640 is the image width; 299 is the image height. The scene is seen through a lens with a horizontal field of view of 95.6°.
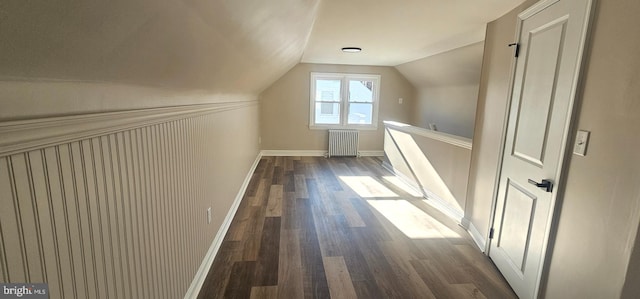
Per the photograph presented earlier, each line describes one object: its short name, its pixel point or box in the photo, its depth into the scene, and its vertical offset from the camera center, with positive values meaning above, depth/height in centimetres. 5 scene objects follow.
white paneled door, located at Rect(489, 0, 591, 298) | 165 -16
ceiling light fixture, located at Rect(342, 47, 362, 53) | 412 +76
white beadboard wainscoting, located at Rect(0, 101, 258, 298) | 66 -35
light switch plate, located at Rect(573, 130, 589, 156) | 152 -18
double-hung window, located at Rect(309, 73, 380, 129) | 627 +3
